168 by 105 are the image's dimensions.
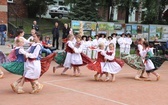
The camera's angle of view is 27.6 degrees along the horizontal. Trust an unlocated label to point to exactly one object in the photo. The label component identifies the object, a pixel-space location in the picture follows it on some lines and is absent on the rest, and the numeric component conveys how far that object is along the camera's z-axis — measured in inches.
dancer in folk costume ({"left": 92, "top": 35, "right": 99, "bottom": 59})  747.9
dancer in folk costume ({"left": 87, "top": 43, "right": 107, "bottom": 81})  458.0
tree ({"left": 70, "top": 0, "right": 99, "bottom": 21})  1050.1
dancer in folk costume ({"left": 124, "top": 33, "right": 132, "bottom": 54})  829.2
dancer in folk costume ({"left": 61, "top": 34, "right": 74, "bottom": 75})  493.4
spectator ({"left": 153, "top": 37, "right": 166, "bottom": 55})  848.3
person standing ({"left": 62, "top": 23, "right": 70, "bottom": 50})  857.5
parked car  1786.4
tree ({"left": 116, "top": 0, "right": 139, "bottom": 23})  1064.5
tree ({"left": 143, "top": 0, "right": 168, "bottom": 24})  1050.1
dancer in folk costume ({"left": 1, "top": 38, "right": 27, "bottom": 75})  364.2
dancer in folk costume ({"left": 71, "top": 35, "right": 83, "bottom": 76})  491.3
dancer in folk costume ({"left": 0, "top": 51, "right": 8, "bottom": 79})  486.4
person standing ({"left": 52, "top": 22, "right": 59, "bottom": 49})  873.5
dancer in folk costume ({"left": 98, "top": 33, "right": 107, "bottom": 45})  761.6
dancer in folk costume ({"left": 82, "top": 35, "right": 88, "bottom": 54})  741.3
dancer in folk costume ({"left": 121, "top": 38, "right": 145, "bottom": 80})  494.0
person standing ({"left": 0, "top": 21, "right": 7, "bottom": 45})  932.0
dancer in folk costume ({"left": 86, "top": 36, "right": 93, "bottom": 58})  763.4
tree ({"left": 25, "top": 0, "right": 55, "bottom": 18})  1438.0
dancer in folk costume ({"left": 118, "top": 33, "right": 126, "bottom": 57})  827.9
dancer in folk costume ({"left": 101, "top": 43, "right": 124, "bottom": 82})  457.1
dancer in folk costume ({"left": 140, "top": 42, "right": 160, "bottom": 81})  487.8
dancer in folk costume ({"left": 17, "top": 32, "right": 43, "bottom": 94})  356.5
